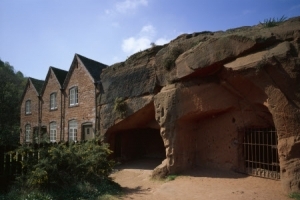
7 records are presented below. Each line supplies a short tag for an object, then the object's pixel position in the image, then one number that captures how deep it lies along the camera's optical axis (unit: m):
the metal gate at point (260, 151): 7.87
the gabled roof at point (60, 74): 20.56
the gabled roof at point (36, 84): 23.17
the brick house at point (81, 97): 16.27
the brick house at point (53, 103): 19.27
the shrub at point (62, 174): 6.77
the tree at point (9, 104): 24.97
